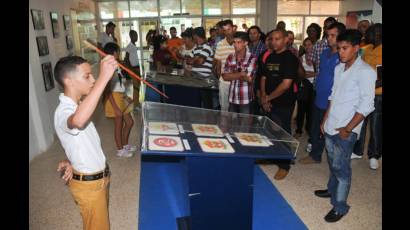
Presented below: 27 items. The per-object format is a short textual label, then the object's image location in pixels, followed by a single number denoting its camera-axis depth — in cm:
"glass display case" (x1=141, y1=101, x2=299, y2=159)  170
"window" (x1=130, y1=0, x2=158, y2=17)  1216
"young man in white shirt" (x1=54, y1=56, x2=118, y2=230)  137
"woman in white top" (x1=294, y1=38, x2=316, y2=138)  439
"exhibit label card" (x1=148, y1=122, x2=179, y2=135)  193
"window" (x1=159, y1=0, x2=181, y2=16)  1214
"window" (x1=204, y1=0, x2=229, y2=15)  1223
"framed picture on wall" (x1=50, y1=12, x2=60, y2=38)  485
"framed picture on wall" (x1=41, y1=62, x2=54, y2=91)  433
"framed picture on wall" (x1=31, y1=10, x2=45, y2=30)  407
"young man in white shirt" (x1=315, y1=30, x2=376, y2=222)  212
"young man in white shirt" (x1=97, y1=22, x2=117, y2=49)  685
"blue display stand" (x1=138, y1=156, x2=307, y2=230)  242
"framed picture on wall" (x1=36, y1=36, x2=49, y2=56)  420
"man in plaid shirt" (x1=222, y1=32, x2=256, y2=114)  340
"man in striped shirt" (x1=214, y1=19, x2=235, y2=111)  414
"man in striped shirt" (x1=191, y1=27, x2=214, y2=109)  471
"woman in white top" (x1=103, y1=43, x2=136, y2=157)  349
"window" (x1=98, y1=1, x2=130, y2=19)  1223
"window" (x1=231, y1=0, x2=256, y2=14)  1221
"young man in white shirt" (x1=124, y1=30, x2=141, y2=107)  605
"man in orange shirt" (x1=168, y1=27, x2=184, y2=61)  631
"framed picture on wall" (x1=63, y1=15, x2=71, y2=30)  558
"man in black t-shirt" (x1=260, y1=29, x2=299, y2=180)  298
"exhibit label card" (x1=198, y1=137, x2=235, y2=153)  171
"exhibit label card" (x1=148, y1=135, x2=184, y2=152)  163
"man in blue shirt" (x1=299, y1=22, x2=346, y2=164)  293
